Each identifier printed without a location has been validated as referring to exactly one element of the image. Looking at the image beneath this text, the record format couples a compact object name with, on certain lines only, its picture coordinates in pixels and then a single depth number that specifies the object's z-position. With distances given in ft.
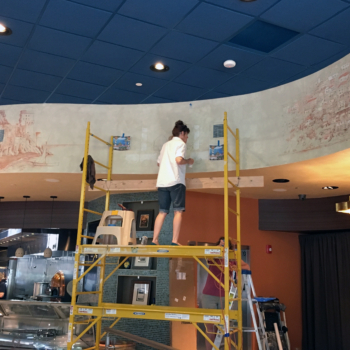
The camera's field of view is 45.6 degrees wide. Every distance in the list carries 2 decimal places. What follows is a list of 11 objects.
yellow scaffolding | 13.62
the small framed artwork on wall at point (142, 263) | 22.24
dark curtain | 24.50
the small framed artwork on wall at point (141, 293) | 21.81
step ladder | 17.70
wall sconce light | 15.13
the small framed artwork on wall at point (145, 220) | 22.75
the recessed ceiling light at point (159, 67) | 22.40
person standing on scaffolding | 15.78
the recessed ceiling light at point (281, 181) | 20.71
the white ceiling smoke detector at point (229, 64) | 21.80
